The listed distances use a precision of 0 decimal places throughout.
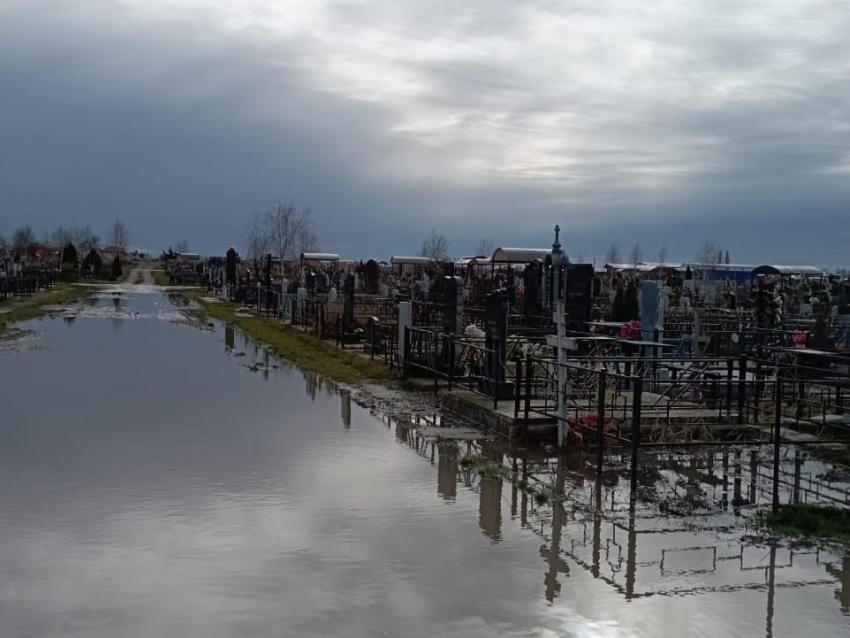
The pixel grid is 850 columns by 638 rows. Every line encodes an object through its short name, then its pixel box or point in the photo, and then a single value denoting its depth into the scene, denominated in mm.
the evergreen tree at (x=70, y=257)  73750
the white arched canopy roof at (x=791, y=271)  42094
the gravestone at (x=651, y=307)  16109
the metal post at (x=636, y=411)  8016
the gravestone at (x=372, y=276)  45972
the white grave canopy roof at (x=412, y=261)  51375
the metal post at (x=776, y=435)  7777
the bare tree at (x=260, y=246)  74138
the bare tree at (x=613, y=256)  99250
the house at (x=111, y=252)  132125
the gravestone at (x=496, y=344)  12695
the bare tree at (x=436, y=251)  68900
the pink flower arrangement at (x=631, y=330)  17578
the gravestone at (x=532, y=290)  23898
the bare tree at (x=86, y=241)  120500
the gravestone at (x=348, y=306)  24172
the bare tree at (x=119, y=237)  144625
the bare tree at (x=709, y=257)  68075
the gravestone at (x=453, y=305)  16219
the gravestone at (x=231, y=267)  50953
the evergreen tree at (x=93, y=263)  77831
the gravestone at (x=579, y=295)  19422
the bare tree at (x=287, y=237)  66188
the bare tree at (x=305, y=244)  69750
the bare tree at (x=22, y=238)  101075
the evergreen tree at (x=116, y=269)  80062
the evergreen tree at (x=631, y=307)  27531
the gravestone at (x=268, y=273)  41600
